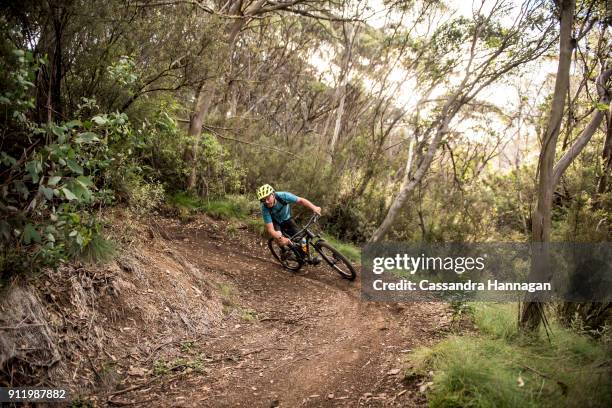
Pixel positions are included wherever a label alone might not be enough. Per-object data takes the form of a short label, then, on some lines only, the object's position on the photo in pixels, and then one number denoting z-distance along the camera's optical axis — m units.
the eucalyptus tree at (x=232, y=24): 10.43
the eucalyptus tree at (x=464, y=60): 10.24
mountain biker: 7.89
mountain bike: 8.29
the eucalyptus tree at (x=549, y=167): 4.24
